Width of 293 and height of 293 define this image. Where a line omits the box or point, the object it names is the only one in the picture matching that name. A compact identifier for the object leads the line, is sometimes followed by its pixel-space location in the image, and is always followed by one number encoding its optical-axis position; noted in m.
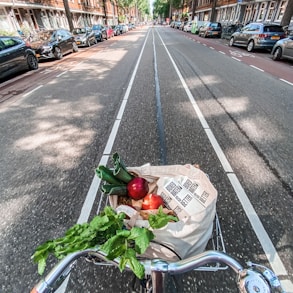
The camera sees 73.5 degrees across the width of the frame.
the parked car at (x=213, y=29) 22.17
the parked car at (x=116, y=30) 30.56
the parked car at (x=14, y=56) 7.85
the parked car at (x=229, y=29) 19.84
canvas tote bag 1.21
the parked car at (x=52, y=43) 11.12
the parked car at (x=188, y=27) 32.67
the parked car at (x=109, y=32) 25.81
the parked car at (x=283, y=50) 9.27
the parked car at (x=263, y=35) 12.19
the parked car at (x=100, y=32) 20.79
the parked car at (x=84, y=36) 17.05
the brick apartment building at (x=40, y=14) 18.55
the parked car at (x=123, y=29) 34.36
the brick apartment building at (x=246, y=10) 21.36
